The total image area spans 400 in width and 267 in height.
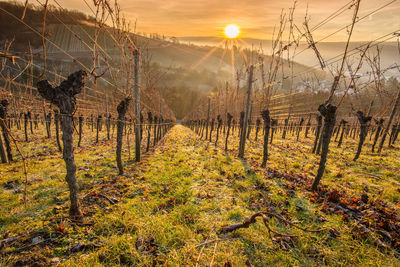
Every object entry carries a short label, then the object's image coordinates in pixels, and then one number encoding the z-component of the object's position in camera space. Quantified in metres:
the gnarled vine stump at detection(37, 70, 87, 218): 2.98
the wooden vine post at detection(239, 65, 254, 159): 8.27
